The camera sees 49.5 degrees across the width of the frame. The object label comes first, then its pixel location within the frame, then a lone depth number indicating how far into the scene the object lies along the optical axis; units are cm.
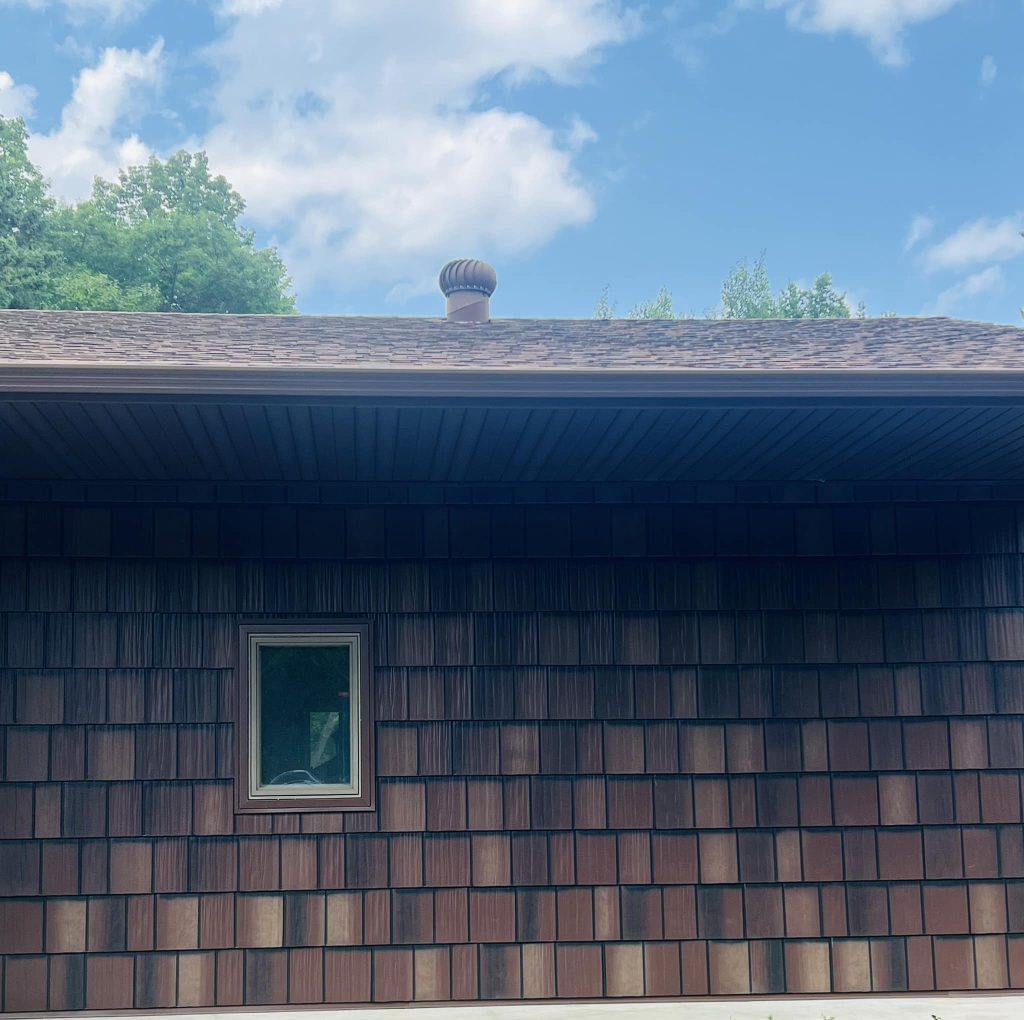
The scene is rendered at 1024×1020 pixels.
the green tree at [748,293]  2955
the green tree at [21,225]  1783
